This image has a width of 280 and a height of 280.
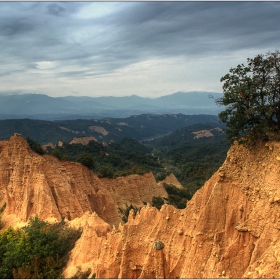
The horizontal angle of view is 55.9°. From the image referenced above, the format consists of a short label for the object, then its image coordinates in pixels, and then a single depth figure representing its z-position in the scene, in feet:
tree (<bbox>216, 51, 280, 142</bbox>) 43.83
